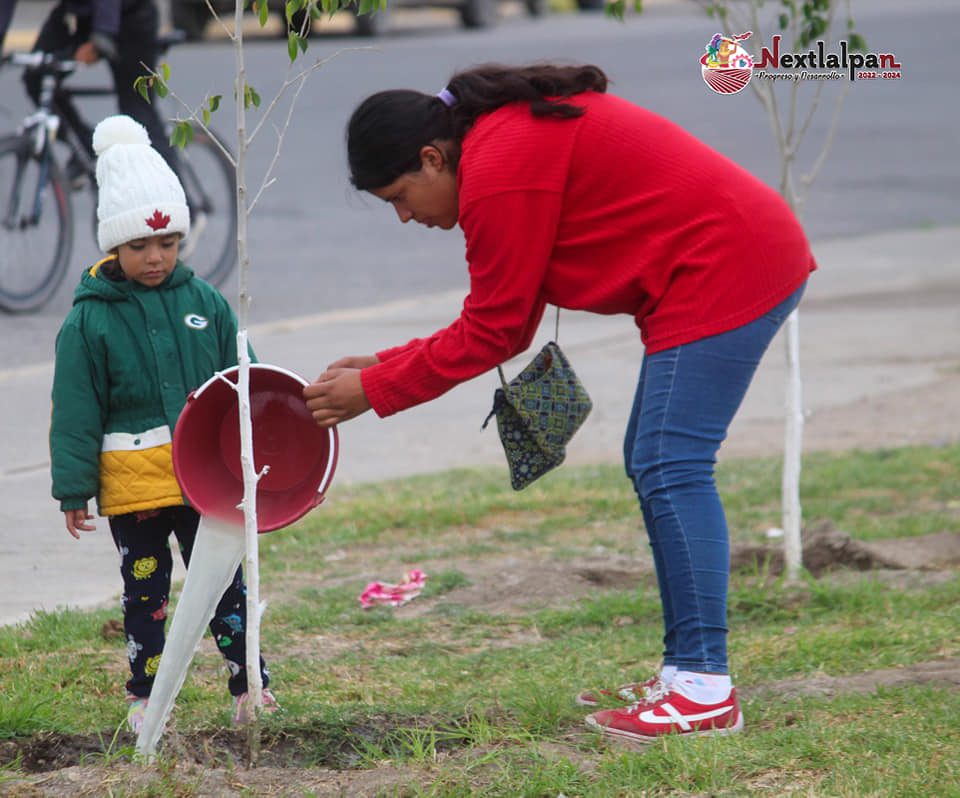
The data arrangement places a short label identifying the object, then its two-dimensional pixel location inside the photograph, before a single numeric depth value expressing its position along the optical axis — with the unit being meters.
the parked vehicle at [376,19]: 33.99
